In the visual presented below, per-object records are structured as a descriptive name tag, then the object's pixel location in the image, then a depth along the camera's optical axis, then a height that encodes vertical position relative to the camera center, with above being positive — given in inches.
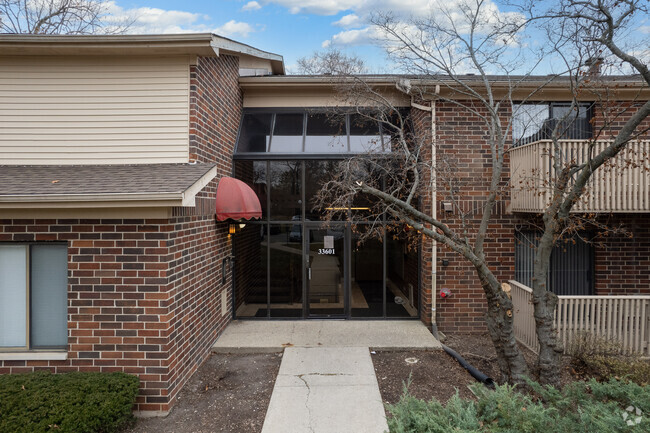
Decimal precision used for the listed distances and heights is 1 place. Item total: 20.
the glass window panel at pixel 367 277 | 328.8 -60.1
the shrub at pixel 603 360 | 212.4 -95.1
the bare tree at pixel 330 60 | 533.2 +256.3
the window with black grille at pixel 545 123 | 307.9 +80.2
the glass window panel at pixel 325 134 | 323.6 +75.4
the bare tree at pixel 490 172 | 191.0 +29.2
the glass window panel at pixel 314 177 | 322.0 +33.3
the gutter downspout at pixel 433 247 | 296.2 -29.0
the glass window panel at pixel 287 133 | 326.0 +76.8
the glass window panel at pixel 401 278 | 329.4 -61.5
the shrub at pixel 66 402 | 146.2 -84.3
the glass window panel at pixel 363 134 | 321.4 +75.7
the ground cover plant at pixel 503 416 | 111.3 -69.0
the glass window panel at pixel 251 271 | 329.4 -54.7
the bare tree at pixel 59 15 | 497.4 +284.6
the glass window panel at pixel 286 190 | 325.1 +21.6
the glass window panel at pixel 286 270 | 327.6 -53.5
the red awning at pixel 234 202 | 258.5 +8.6
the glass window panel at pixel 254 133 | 330.6 +77.5
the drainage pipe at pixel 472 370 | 212.8 -101.1
